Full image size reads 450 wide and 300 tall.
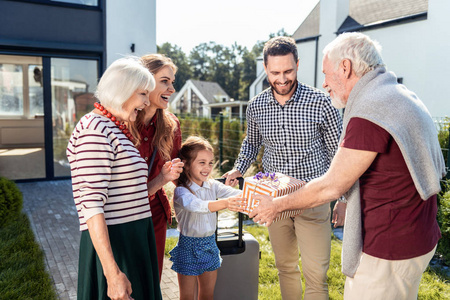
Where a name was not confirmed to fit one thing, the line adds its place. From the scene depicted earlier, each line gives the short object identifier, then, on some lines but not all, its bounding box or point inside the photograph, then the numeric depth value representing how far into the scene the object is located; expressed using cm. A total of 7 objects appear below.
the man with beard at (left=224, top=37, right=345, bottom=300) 277
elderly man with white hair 174
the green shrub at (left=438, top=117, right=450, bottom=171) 560
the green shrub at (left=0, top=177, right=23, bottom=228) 528
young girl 262
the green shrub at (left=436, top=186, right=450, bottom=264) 441
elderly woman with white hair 172
